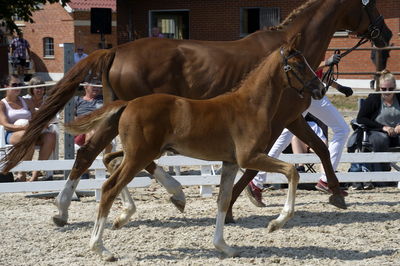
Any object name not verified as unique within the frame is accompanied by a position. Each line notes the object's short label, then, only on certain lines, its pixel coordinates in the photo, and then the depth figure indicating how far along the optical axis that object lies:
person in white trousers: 14.13
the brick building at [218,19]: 43.53
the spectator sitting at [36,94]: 17.03
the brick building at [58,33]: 58.79
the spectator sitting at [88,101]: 16.66
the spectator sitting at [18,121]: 15.89
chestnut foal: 9.76
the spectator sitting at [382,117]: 16.00
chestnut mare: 12.26
